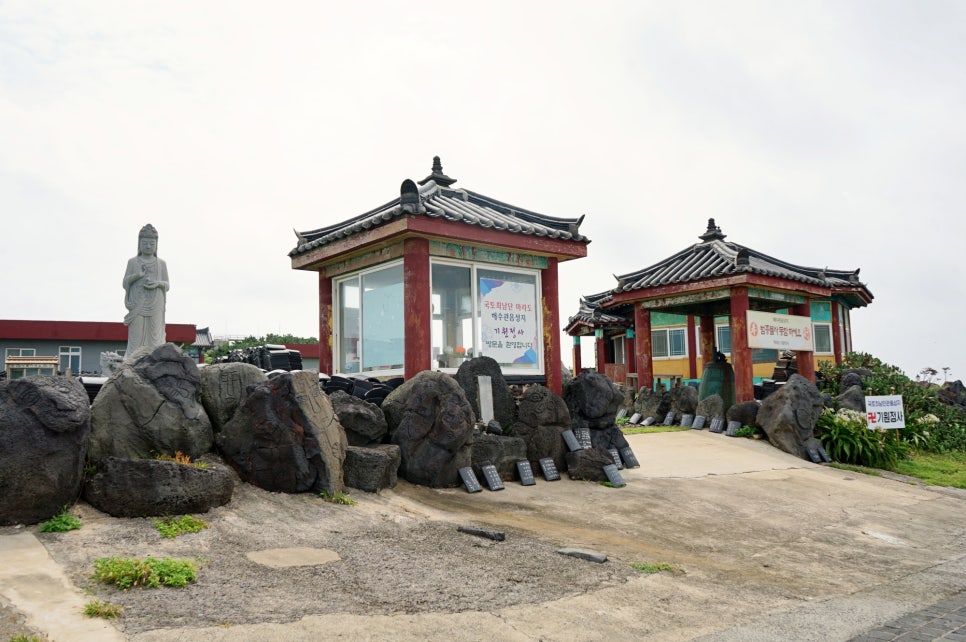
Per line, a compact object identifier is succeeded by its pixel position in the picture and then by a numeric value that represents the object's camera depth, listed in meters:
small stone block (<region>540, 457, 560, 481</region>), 10.52
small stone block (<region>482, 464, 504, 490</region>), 9.53
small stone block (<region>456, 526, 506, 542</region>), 6.80
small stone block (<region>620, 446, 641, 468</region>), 12.37
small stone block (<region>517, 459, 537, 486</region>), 10.07
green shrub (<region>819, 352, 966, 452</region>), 18.45
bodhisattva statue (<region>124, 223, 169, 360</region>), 12.70
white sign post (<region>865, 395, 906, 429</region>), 15.33
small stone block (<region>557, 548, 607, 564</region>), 6.39
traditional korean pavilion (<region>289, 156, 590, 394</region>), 11.33
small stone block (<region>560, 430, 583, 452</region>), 11.13
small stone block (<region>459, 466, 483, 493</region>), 9.23
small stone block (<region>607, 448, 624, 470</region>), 12.02
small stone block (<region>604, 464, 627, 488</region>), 10.52
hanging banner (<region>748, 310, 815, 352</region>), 17.75
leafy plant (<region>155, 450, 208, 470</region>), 6.92
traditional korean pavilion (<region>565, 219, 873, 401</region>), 17.92
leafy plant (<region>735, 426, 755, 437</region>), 16.38
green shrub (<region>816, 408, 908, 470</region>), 15.32
